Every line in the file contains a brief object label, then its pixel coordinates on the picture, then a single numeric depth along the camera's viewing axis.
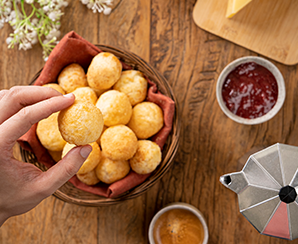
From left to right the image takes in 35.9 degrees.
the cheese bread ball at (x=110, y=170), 0.57
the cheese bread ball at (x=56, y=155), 0.60
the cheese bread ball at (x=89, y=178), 0.58
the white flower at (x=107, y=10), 0.64
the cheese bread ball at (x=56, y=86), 0.58
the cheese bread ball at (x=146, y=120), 0.58
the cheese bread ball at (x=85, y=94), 0.57
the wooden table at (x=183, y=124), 0.65
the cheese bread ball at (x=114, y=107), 0.55
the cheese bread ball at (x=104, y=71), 0.57
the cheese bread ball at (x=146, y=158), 0.57
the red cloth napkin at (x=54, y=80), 0.58
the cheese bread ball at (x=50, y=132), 0.57
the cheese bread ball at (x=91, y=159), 0.55
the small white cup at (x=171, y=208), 0.61
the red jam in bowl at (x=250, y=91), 0.61
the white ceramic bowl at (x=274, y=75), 0.60
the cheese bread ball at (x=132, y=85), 0.59
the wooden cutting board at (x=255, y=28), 0.64
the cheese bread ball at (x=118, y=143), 0.55
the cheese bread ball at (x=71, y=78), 0.59
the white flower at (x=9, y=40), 0.64
